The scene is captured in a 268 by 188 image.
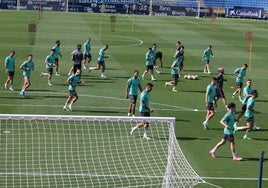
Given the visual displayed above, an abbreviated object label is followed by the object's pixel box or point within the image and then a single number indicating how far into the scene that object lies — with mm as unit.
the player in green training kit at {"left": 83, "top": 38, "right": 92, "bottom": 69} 36447
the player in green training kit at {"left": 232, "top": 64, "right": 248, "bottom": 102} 29055
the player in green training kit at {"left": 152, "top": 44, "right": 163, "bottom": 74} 33812
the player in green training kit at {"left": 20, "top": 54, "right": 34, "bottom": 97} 27531
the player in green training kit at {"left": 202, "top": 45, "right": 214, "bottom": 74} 36531
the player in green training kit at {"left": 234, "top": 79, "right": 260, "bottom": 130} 23578
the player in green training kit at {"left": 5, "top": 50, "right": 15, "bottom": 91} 28703
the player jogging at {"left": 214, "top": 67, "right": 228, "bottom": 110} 25312
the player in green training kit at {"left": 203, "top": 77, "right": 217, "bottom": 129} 23281
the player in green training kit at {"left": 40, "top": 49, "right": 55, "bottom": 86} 30422
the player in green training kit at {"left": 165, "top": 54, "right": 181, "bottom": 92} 30067
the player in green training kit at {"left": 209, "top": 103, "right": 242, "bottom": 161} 19156
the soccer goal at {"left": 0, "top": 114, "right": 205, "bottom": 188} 16156
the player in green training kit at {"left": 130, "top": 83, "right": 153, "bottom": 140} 21297
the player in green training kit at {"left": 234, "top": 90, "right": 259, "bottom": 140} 21859
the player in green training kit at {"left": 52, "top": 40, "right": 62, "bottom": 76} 32875
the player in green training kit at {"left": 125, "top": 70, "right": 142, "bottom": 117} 23875
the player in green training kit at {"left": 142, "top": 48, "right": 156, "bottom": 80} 33303
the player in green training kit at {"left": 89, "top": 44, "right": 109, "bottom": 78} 33625
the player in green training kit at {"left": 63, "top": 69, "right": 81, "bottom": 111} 24938
